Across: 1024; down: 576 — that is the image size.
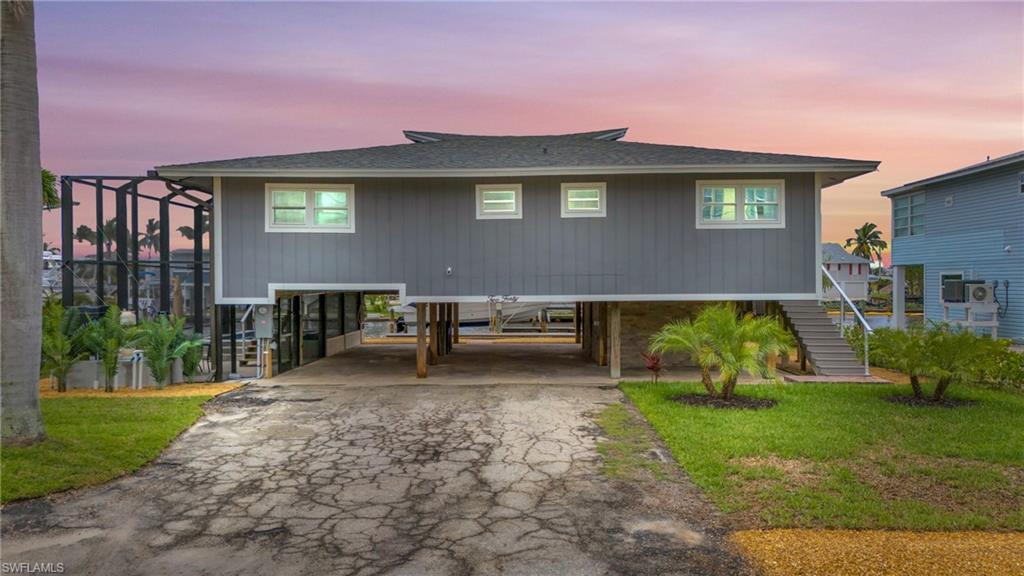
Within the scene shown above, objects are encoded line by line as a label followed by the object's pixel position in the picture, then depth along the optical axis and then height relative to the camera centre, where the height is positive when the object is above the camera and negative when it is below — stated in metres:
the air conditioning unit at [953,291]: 20.97 -0.45
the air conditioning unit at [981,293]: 19.64 -0.49
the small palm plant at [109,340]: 11.55 -1.15
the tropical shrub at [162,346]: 11.89 -1.31
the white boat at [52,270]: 21.25 +0.55
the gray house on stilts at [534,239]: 12.95 +0.95
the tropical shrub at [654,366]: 12.01 -1.77
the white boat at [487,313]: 27.50 -1.59
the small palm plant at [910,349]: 9.70 -1.21
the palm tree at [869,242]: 75.56 +4.85
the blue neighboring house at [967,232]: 19.69 +1.80
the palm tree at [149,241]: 41.11 +3.31
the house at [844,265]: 59.23 +1.53
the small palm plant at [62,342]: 11.41 -1.14
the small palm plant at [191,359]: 12.62 -1.65
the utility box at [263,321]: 13.12 -0.86
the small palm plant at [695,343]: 9.99 -1.11
